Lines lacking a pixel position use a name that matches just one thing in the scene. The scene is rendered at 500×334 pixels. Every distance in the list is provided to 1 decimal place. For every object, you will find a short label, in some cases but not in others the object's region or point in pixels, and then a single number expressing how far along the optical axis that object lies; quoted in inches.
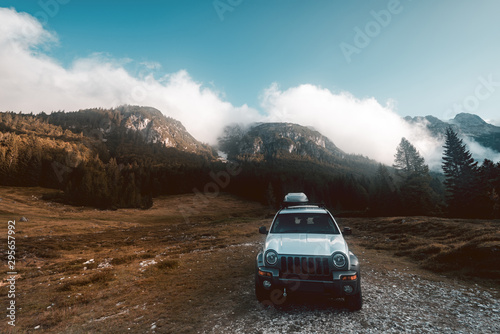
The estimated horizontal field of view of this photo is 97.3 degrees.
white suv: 258.8
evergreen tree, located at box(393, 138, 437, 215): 2124.8
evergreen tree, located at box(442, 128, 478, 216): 1862.7
